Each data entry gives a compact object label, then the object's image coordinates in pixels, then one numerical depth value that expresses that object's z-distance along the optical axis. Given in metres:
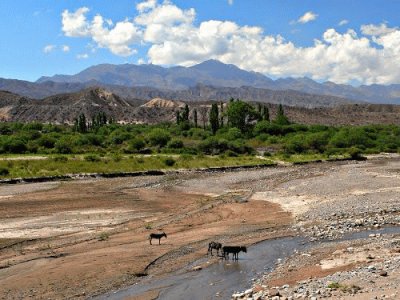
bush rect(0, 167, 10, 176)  55.54
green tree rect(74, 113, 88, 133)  132.62
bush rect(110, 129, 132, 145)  104.50
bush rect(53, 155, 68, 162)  66.66
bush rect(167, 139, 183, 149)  96.12
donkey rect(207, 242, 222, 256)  22.59
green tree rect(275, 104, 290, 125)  134.55
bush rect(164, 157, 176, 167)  68.89
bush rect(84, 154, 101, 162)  68.47
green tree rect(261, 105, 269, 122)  137.93
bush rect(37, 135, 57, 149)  90.55
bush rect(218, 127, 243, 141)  108.44
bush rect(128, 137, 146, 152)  91.12
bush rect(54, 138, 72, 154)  83.12
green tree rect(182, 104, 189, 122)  145.75
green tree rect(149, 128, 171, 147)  99.31
